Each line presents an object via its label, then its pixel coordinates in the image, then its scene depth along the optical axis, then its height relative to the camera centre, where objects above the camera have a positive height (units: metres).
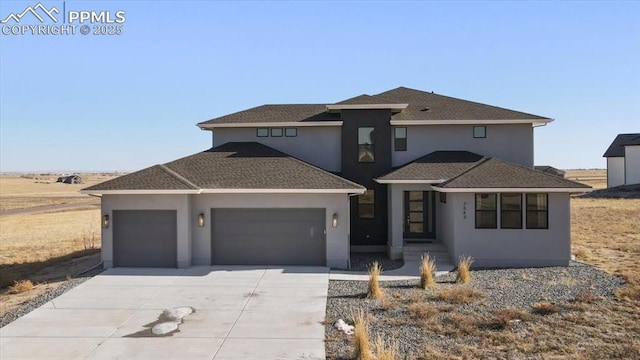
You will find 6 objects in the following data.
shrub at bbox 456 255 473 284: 13.23 -3.04
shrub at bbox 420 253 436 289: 12.72 -3.02
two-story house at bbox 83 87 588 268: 15.20 -1.26
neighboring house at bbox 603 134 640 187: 48.59 +1.79
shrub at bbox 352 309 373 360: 7.79 -3.10
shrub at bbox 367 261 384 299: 11.70 -3.06
